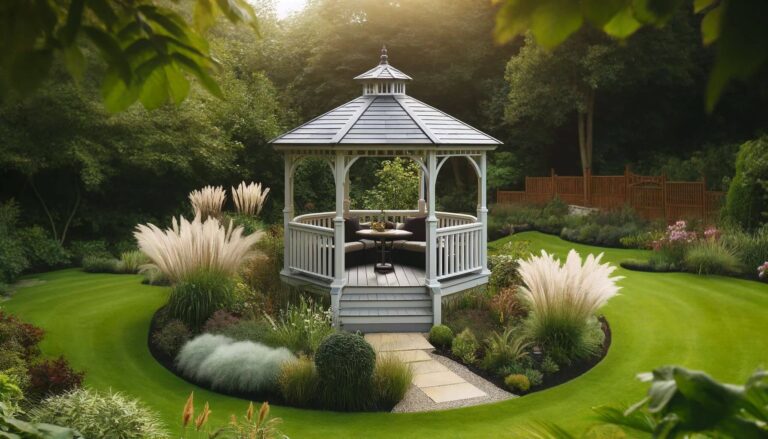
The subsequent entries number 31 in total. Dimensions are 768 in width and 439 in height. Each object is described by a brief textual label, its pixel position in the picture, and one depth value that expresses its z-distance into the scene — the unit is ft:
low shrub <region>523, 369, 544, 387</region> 29.12
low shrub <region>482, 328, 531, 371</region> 30.63
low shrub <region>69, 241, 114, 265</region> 57.68
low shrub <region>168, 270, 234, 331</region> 35.01
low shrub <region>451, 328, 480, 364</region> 31.76
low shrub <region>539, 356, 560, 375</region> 30.19
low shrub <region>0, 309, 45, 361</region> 27.74
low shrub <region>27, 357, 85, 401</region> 24.93
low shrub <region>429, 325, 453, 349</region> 34.24
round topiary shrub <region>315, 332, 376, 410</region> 26.99
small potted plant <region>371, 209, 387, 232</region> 42.87
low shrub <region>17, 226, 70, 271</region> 54.54
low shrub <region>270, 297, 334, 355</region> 31.22
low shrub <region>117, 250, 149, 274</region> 53.42
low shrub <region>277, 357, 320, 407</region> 27.25
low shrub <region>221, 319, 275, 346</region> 31.83
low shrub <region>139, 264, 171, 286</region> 46.12
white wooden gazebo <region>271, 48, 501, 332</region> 37.47
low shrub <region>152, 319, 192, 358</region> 32.91
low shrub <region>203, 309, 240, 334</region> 33.12
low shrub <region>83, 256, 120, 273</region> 53.31
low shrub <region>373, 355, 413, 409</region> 27.43
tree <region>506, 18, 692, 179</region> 79.00
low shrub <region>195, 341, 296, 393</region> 28.14
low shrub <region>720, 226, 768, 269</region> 47.57
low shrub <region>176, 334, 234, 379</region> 30.48
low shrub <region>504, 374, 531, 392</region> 28.53
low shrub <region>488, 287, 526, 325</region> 35.83
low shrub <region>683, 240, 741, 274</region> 47.09
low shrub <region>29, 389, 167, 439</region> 20.86
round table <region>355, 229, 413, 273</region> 41.78
